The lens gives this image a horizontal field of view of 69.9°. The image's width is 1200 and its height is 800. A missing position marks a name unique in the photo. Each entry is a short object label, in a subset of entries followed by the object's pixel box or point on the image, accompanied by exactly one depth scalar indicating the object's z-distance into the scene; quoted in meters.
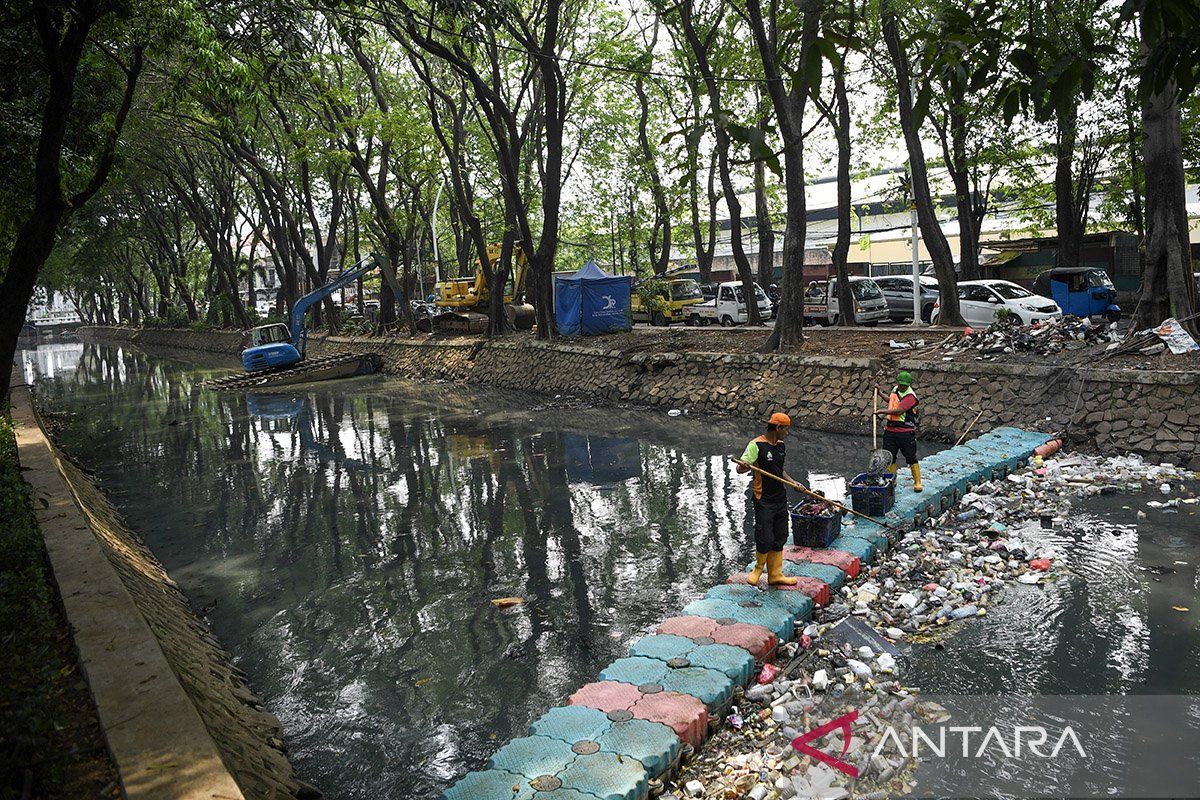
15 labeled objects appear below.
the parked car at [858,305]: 24.44
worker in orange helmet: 6.82
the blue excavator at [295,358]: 26.73
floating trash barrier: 4.59
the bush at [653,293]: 27.00
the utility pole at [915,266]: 18.95
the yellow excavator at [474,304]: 28.36
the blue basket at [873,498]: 8.44
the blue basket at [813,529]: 7.70
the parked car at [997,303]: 19.98
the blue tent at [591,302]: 23.36
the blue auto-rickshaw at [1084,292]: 20.89
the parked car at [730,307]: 27.86
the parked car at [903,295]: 24.42
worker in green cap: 9.34
